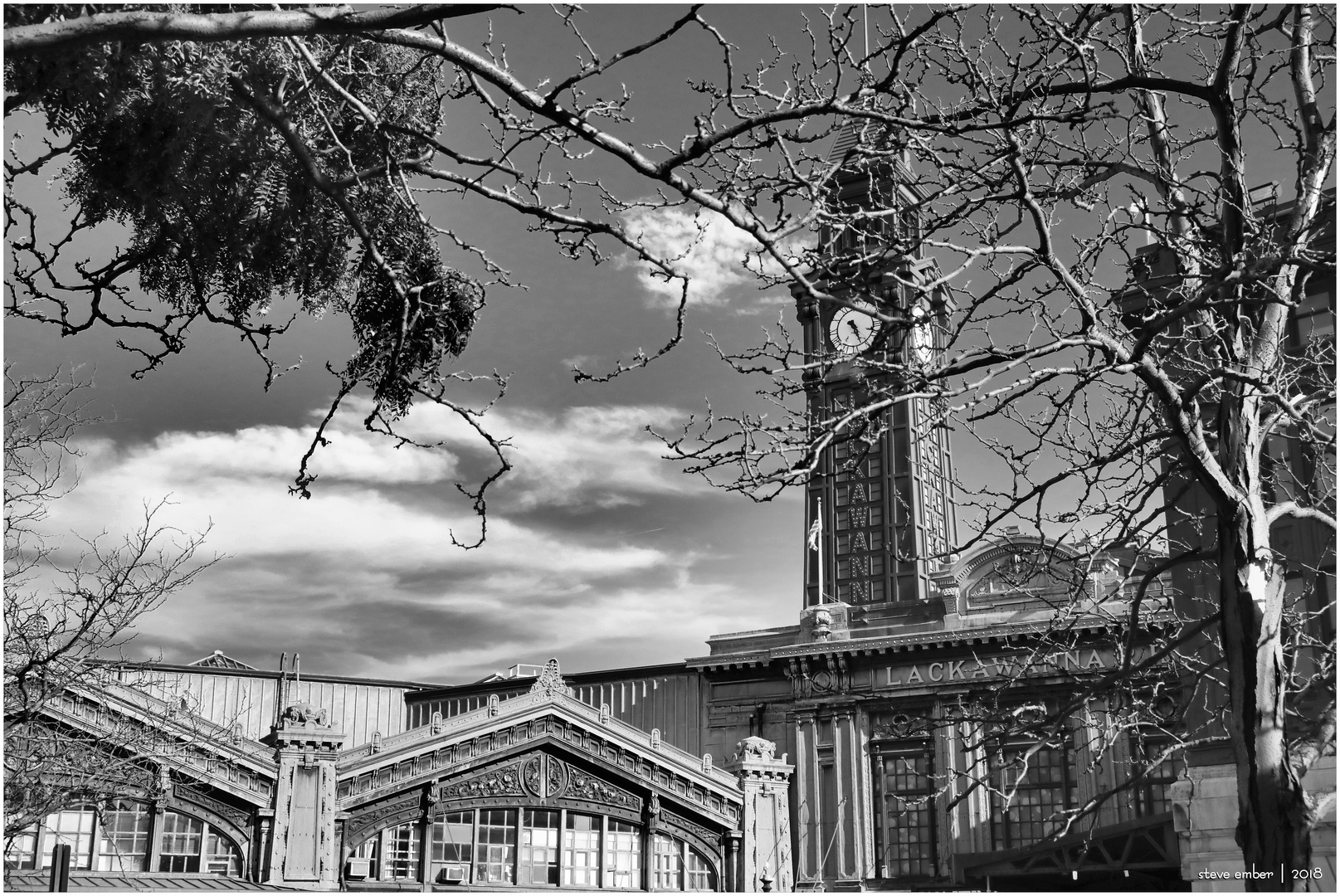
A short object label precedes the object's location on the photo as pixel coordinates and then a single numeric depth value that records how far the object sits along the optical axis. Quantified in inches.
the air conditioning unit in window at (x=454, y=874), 1401.3
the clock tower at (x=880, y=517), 1993.1
